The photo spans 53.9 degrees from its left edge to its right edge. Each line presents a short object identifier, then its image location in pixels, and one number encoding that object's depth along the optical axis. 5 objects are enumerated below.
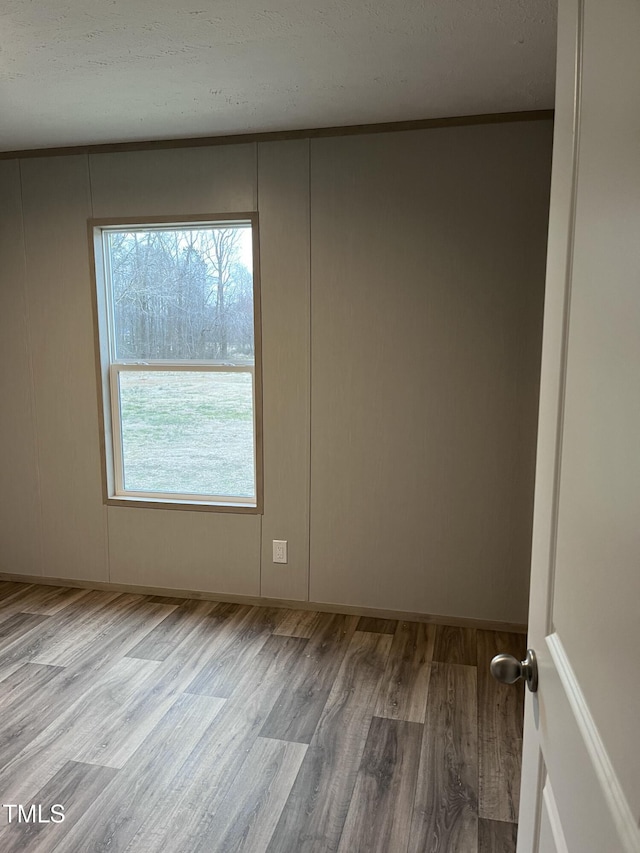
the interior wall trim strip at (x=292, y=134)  2.88
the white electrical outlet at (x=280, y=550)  3.40
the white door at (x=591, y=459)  0.60
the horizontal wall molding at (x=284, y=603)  3.19
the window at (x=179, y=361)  3.37
